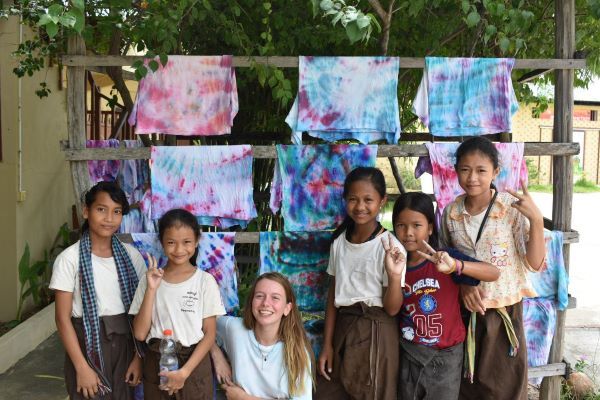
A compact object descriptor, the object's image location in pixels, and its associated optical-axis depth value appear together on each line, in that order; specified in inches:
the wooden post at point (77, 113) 122.1
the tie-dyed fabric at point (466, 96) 128.8
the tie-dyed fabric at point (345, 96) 126.8
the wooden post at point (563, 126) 131.3
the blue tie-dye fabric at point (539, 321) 132.0
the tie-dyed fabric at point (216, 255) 124.4
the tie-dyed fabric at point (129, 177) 145.2
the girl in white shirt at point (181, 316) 102.5
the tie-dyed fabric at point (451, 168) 128.0
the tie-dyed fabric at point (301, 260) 127.5
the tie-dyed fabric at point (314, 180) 126.7
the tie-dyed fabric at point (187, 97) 125.6
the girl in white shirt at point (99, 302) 103.9
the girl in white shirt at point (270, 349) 103.3
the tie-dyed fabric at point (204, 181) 124.1
